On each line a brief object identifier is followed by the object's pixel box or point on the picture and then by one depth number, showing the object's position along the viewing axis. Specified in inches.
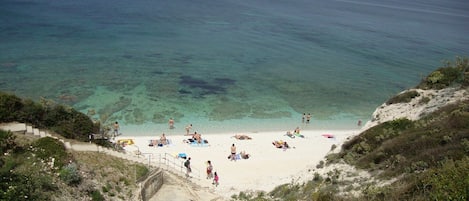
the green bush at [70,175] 599.2
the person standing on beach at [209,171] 1054.4
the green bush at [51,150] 625.3
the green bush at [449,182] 429.9
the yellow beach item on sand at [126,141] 1182.8
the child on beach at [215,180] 1023.0
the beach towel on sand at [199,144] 1252.6
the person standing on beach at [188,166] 1044.5
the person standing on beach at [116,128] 1288.9
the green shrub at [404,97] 1086.4
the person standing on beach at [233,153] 1189.5
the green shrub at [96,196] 613.7
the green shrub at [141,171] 756.4
